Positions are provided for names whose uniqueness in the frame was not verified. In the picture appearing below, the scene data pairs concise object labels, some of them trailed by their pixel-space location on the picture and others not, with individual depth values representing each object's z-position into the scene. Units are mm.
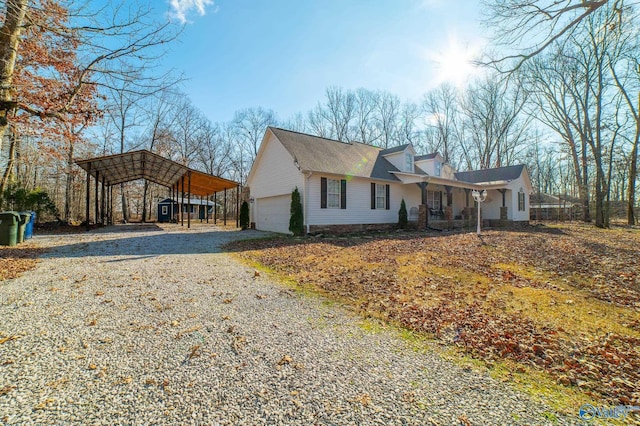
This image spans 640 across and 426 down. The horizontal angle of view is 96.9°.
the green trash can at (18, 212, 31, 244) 9739
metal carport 15169
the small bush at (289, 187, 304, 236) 13027
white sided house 13695
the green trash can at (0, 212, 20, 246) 8830
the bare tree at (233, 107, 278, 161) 39031
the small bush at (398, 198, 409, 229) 16109
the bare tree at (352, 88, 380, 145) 34688
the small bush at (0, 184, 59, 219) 14859
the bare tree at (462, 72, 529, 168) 30312
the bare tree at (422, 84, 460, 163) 33875
